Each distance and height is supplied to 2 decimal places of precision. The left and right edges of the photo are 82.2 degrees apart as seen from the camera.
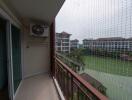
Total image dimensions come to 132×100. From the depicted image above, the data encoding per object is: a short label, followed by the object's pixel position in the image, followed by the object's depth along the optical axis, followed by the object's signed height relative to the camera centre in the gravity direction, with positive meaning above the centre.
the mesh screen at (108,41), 0.77 +0.08
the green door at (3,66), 1.79 -0.48
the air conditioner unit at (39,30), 2.71 +0.64
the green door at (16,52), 1.90 -0.14
